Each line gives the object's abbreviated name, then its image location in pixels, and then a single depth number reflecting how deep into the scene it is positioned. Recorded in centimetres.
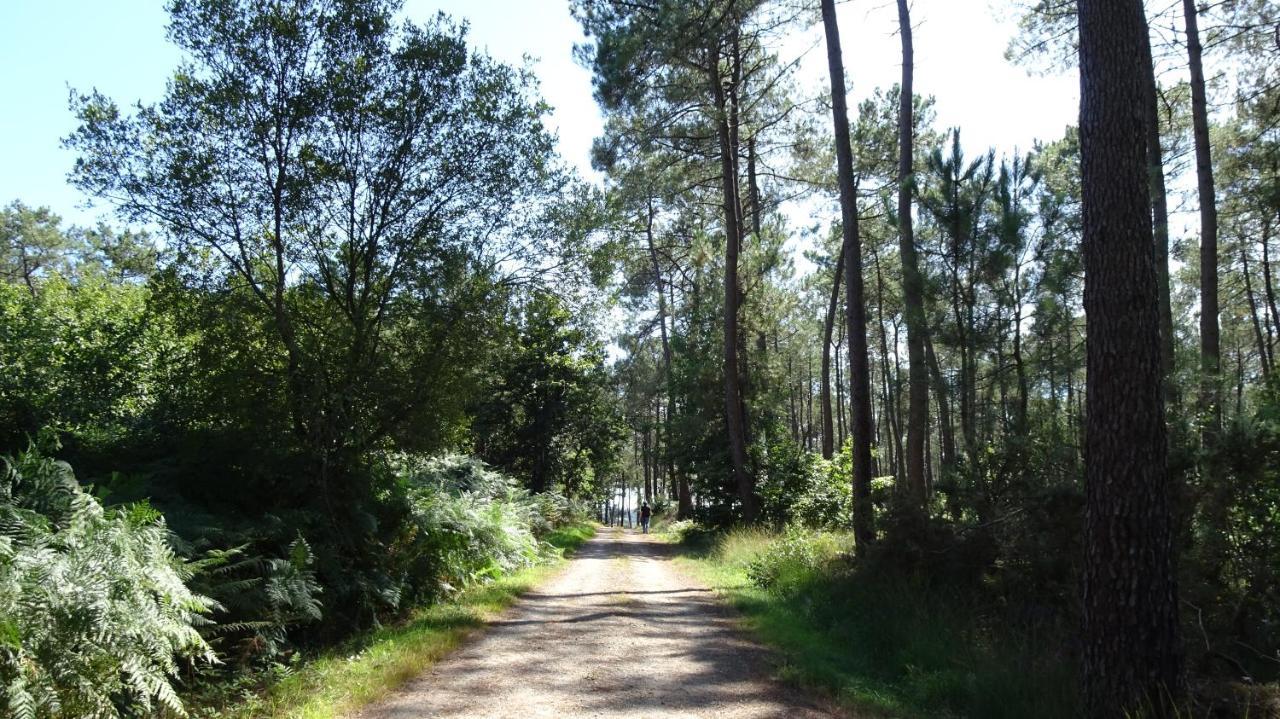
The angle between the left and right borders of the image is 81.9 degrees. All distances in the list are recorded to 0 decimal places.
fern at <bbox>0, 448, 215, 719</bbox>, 421
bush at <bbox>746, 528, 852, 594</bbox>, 1100
